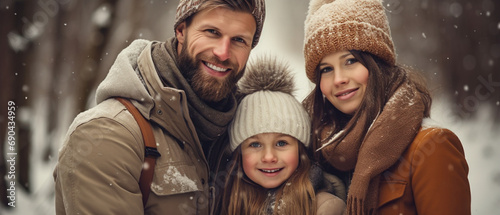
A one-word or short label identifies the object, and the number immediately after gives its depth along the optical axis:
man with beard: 2.20
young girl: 2.76
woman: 2.29
